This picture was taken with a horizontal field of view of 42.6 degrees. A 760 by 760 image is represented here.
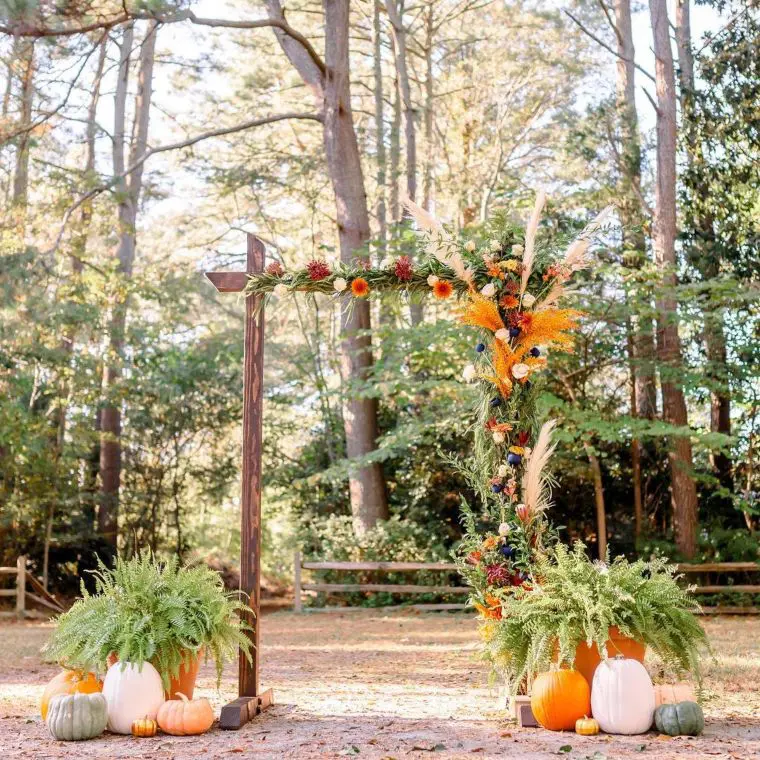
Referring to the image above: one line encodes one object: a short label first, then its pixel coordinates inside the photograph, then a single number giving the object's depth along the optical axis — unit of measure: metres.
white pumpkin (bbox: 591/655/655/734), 5.02
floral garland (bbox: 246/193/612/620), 5.89
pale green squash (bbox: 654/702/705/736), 4.96
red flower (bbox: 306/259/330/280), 6.25
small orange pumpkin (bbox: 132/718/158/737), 5.14
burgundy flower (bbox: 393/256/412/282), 6.21
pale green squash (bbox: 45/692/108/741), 5.05
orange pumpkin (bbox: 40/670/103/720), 5.32
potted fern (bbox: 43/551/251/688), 5.27
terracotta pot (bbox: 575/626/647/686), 5.19
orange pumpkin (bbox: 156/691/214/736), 5.20
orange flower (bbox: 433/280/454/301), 6.13
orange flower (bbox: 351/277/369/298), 6.21
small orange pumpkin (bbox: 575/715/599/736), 5.01
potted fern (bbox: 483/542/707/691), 5.09
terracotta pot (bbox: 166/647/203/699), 5.39
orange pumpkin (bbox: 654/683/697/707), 5.20
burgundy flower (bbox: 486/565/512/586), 5.83
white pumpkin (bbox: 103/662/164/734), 5.20
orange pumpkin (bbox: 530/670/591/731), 5.09
